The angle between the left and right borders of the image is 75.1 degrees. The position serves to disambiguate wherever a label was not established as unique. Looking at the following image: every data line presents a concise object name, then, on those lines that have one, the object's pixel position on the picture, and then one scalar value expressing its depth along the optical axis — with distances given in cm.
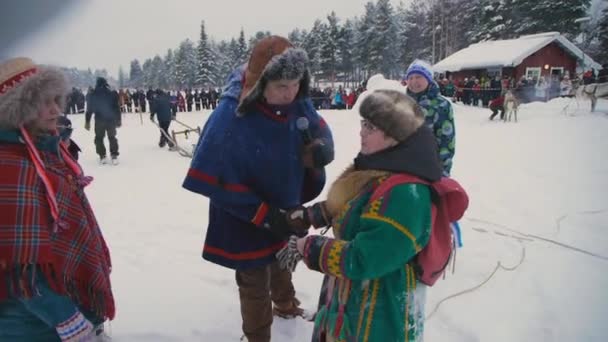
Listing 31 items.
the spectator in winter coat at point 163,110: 946
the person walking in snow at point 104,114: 769
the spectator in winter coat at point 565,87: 1886
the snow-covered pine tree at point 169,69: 5566
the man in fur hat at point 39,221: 124
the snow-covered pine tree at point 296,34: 5258
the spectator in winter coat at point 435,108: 307
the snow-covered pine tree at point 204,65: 4278
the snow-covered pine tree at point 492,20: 3123
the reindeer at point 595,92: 1242
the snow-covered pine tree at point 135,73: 6931
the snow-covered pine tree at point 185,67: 4944
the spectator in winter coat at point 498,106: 1318
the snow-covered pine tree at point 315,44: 4031
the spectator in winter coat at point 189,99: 2466
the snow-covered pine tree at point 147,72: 6631
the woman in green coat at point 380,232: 123
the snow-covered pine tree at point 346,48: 4044
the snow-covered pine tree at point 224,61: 4725
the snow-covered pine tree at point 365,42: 4036
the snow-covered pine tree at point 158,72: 6141
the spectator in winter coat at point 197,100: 2496
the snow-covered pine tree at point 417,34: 4034
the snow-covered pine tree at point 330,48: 3897
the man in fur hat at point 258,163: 175
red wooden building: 2200
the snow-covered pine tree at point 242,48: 4487
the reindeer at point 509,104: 1248
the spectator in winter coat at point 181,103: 2461
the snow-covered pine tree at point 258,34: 4846
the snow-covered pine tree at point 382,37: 3966
